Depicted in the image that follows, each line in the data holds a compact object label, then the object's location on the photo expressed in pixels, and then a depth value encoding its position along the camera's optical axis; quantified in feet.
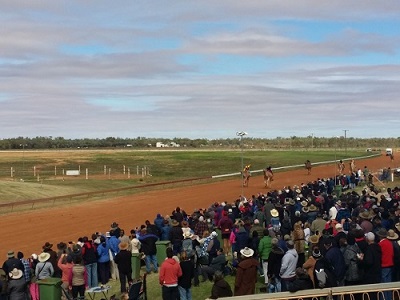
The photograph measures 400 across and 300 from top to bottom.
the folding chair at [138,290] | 39.14
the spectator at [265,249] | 44.75
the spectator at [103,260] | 50.37
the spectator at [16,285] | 39.70
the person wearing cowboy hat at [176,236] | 51.96
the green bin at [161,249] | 55.47
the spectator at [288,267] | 39.17
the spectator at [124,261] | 45.88
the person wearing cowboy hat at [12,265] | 41.34
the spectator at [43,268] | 43.70
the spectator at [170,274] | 38.86
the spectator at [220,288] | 33.47
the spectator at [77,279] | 43.73
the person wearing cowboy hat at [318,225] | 51.12
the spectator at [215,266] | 47.80
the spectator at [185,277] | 39.65
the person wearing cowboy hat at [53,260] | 45.44
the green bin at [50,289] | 41.34
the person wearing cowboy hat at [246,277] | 37.96
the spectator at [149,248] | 52.80
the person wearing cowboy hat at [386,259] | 39.11
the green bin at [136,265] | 50.37
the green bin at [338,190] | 102.20
